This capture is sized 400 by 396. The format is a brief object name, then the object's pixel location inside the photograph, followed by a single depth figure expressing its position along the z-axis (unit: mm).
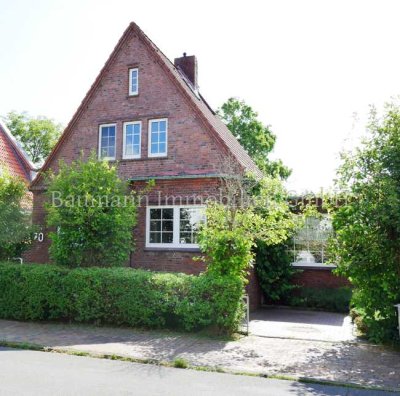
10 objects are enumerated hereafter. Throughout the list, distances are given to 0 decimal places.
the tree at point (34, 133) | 43875
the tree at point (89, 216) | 11422
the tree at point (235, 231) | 9789
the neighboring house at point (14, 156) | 23344
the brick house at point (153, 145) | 14016
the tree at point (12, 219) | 12961
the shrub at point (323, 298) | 14078
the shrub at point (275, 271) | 14500
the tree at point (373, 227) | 8422
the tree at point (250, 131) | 30594
